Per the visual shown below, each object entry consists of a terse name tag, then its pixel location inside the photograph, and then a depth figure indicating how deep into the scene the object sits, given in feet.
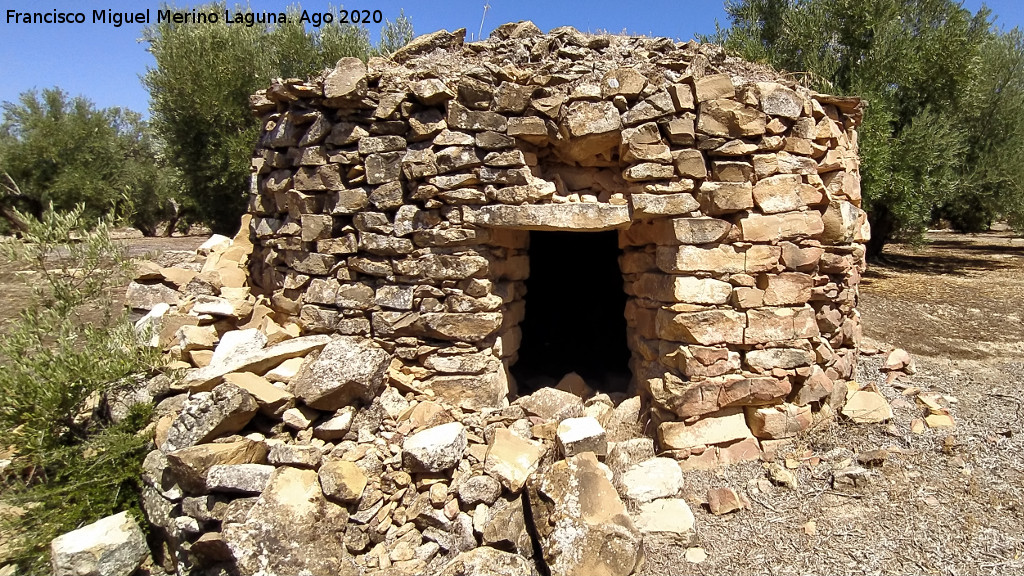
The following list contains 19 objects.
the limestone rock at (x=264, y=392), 11.56
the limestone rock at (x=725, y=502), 11.30
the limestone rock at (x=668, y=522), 10.66
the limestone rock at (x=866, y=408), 13.78
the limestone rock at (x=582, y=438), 11.57
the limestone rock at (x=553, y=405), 13.42
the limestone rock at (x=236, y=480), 10.48
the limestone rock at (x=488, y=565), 9.56
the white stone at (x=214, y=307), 14.73
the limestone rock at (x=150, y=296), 15.90
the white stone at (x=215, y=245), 18.28
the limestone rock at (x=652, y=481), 11.68
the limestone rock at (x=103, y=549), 10.26
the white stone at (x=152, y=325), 13.58
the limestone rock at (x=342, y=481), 10.63
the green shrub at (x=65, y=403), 11.35
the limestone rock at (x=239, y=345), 13.38
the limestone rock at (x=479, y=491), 10.84
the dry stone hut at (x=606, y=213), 12.73
